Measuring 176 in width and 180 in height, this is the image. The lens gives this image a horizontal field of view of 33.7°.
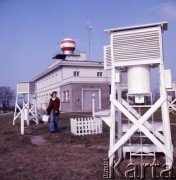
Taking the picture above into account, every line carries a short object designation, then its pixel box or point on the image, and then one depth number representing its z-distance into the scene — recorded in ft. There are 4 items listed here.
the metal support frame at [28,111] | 53.28
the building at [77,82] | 112.88
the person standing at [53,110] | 41.06
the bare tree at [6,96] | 200.67
